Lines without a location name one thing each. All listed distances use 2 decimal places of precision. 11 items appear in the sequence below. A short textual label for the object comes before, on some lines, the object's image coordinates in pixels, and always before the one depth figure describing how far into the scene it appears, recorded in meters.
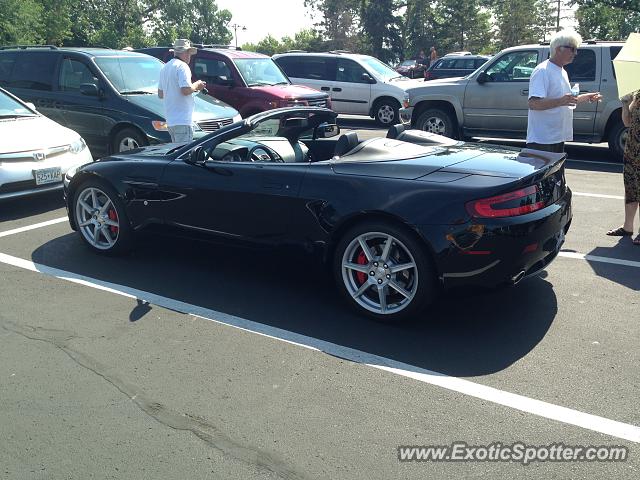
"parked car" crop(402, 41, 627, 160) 10.09
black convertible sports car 3.88
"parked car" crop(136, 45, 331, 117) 12.15
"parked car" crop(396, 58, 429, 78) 32.66
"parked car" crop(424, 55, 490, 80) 23.17
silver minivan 15.34
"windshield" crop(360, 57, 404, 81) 15.72
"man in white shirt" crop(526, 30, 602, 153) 5.70
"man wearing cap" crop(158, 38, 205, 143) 7.57
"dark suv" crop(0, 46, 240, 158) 8.96
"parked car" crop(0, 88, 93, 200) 6.94
